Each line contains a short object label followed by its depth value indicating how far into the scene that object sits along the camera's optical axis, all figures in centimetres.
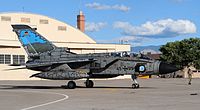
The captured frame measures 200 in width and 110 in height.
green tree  8451
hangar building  5511
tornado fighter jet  2786
